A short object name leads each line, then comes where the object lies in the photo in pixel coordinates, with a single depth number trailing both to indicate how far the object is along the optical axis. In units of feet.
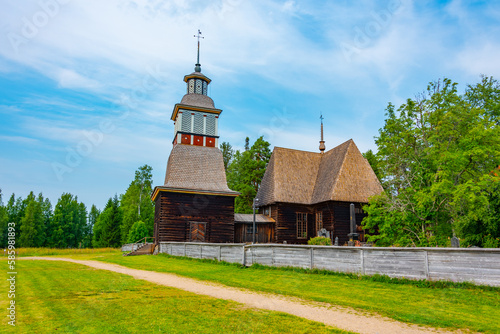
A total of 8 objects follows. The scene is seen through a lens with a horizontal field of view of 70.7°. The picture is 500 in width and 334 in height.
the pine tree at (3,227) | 183.87
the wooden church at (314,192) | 94.07
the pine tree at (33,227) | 194.29
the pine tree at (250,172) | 142.72
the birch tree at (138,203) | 188.55
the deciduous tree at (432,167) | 66.49
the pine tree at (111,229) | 205.05
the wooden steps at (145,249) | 93.31
